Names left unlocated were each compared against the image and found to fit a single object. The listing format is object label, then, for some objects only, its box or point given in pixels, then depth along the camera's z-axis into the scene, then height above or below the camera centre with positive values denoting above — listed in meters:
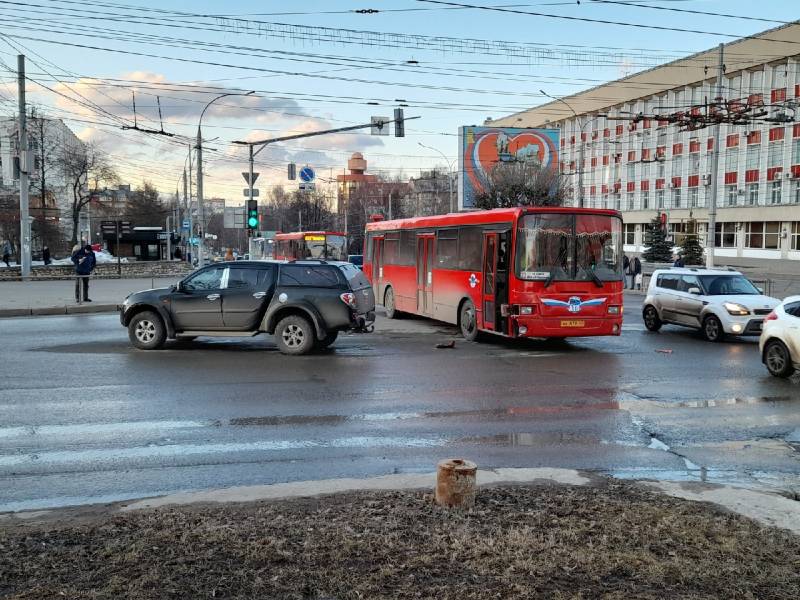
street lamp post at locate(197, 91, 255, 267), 30.78 +2.43
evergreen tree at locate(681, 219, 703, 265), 52.06 -0.04
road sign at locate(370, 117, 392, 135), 27.61 +4.45
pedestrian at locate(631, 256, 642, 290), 36.62 -1.09
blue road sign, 45.22 +4.38
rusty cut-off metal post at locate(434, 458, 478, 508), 5.41 -1.66
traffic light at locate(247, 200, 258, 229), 30.17 +1.34
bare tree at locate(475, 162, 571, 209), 56.94 +4.73
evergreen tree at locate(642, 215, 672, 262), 60.38 +0.25
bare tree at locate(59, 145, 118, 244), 62.25 +6.79
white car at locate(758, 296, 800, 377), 11.88 -1.40
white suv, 17.20 -1.21
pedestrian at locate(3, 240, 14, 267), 47.23 -0.37
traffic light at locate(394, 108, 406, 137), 27.23 +4.43
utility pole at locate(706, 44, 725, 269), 31.88 +1.29
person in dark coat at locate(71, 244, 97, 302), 24.39 -0.50
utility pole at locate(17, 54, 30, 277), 33.06 +2.71
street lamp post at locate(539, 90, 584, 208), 41.35 +3.50
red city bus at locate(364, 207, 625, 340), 15.27 -0.47
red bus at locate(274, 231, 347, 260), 41.50 +0.19
